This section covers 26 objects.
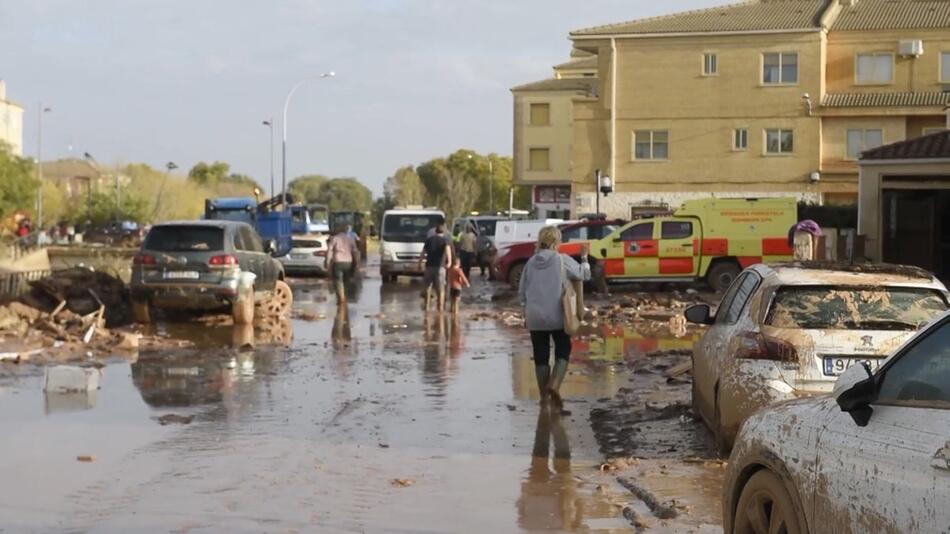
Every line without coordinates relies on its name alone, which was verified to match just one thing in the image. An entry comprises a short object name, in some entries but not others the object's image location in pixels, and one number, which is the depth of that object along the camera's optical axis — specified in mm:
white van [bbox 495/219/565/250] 35438
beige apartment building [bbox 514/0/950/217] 47156
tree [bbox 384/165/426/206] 97938
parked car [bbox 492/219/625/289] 30781
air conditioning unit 46562
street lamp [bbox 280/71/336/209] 59375
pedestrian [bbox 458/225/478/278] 35906
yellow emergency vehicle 28766
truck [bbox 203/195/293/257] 39531
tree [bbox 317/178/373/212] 137375
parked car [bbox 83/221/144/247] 66419
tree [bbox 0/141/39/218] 65375
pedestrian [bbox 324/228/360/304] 24984
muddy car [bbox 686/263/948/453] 8477
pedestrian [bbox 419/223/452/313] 24250
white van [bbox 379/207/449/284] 37000
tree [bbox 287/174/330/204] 142625
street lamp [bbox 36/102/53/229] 76706
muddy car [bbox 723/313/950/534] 4238
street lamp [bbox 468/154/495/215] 96312
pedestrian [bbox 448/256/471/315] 24250
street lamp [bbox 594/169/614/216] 47000
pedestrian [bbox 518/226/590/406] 12234
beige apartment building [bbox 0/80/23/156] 102625
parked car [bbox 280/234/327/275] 38031
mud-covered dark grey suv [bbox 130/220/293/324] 20000
